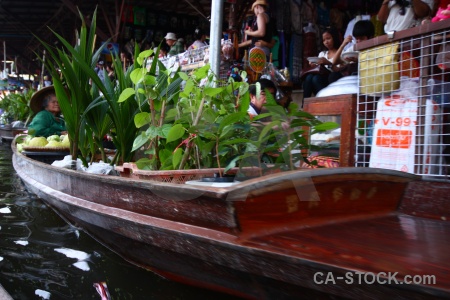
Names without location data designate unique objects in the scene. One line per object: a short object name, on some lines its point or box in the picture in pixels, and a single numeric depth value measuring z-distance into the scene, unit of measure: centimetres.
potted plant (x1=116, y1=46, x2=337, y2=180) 166
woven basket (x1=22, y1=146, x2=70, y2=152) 329
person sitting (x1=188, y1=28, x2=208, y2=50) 617
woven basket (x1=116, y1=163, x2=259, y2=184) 168
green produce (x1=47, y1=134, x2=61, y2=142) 341
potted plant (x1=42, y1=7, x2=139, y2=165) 224
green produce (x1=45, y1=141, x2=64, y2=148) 331
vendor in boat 387
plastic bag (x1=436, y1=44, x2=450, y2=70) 181
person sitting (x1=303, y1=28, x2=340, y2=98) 402
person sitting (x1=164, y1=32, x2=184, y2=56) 690
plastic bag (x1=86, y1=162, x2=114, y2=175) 225
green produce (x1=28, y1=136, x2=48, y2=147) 338
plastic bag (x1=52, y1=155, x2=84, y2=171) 256
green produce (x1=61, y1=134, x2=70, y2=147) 333
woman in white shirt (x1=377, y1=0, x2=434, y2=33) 301
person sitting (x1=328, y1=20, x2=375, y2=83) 312
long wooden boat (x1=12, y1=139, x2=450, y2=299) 94
